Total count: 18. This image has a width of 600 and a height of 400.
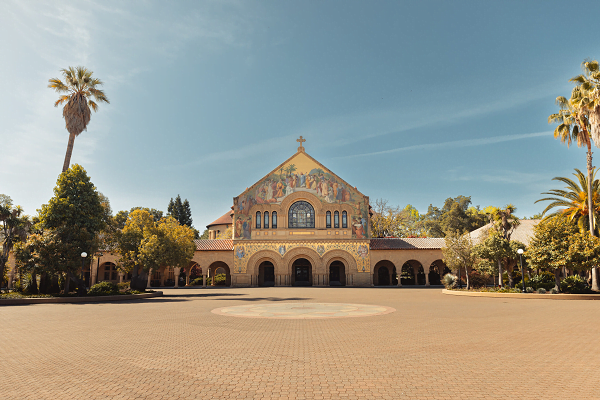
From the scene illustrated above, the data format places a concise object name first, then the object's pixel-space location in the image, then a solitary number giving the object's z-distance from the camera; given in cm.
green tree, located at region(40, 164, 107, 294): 2495
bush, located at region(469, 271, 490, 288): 3008
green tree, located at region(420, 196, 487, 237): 7038
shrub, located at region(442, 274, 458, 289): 3137
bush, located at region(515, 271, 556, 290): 2746
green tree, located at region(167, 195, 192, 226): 7775
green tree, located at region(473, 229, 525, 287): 2820
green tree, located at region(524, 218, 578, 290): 2402
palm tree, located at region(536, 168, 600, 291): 2952
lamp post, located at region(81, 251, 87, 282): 2387
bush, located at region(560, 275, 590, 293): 2373
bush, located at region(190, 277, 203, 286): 4650
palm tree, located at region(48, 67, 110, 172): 3052
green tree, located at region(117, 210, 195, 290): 2938
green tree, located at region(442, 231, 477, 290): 3030
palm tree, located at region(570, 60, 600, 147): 2452
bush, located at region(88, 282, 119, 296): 2422
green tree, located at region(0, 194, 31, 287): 2564
